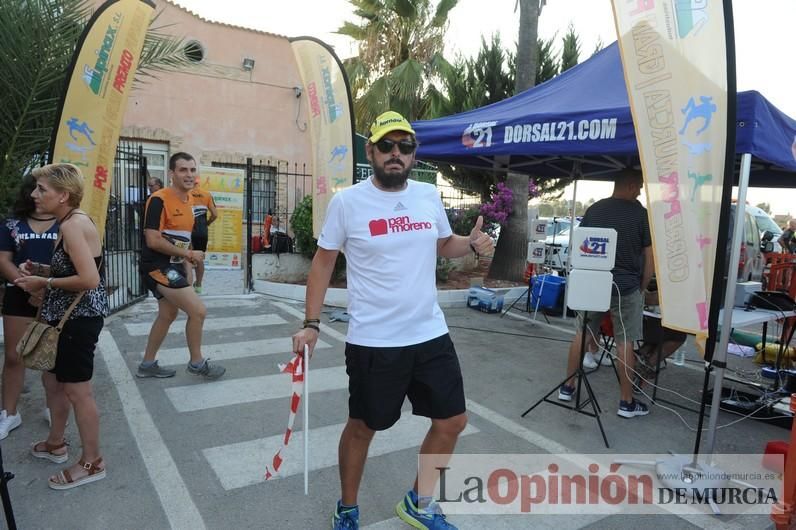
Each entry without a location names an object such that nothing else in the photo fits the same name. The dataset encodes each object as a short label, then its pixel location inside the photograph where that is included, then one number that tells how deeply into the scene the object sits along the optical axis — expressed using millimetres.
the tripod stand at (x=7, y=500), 2146
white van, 13047
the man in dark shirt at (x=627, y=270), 4070
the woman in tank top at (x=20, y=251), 3016
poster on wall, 8117
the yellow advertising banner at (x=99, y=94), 3730
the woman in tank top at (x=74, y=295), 2613
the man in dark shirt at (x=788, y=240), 13062
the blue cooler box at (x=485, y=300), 7984
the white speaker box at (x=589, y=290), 3699
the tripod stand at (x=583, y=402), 3748
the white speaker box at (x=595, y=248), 3734
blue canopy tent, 3568
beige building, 12398
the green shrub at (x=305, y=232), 8816
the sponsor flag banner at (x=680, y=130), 2846
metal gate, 7566
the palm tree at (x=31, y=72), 3512
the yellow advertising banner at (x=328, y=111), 6930
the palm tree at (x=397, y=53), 12828
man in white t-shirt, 2293
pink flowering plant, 10078
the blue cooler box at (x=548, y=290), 8047
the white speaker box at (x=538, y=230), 8252
